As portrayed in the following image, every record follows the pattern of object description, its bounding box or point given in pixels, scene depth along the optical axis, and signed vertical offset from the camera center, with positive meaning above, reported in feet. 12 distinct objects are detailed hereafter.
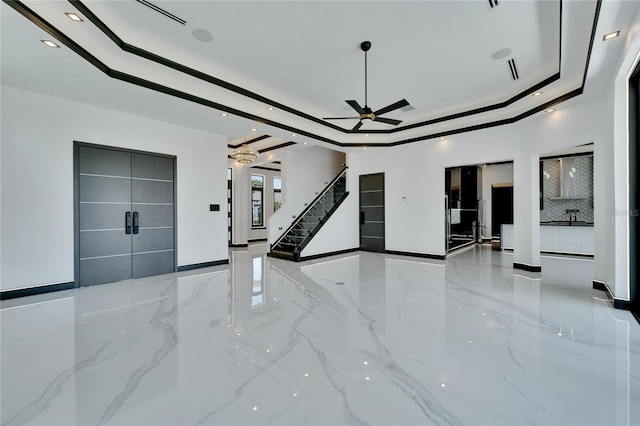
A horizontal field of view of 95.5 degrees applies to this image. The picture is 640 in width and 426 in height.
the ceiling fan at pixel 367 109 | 15.18 +5.65
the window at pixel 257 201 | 41.89 +1.84
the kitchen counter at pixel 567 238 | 26.71 -2.52
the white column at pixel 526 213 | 20.83 -0.07
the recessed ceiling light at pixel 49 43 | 11.13 +6.64
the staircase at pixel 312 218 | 28.62 -0.53
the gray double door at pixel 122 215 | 17.71 -0.06
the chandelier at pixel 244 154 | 28.37 +5.88
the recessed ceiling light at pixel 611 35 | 10.41 +6.41
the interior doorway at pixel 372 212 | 30.40 +0.09
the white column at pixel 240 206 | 37.29 +0.98
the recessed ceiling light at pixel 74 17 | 10.95 +7.56
